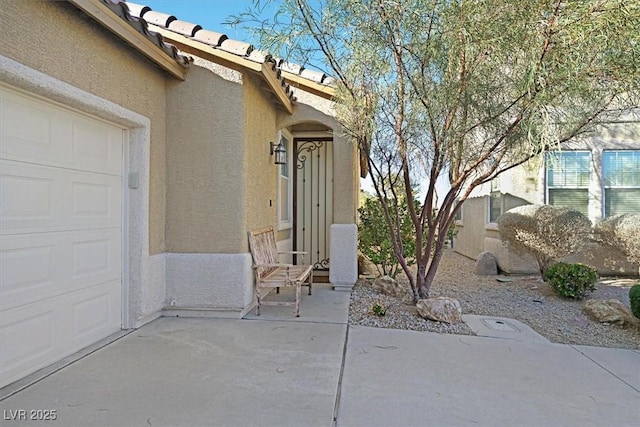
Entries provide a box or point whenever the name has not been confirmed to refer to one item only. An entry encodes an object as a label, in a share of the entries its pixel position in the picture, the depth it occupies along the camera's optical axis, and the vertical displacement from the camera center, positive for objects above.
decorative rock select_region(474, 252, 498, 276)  10.02 -1.42
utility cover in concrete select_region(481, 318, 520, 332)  5.28 -1.62
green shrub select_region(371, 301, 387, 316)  5.58 -1.45
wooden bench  5.58 -0.98
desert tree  3.76 +1.56
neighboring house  9.21 +0.68
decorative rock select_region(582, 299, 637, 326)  5.68 -1.53
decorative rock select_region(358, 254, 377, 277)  9.05 -1.38
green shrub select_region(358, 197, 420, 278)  8.08 -0.57
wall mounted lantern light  7.12 +1.10
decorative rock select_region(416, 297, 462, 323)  5.30 -1.39
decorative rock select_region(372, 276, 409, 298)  6.87 -1.40
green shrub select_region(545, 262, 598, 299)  6.98 -1.26
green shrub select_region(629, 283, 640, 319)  5.31 -1.24
